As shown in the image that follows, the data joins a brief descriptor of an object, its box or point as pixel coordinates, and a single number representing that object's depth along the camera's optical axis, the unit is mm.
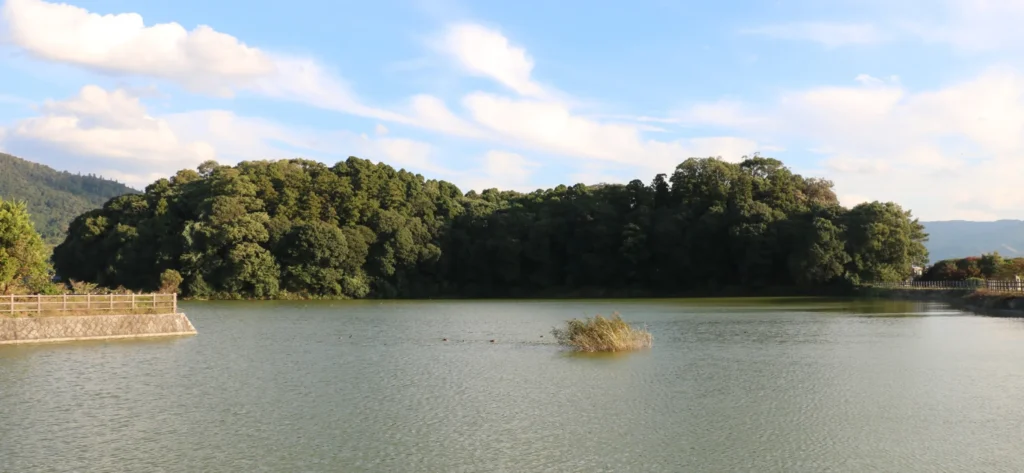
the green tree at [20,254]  30953
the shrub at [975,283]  55000
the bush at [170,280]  61688
